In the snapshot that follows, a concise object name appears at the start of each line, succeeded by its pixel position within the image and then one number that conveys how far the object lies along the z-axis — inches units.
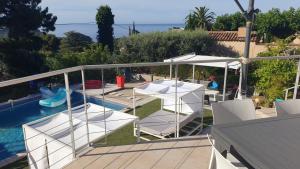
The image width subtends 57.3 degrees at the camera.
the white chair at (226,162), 57.0
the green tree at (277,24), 1007.6
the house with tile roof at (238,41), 734.5
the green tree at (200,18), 1226.6
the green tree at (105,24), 813.9
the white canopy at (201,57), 426.2
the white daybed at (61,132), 163.3
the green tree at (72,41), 971.9
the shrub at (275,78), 331.3
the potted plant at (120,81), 548.4
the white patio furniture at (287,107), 105.4
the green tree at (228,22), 1181.8
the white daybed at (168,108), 280.2
